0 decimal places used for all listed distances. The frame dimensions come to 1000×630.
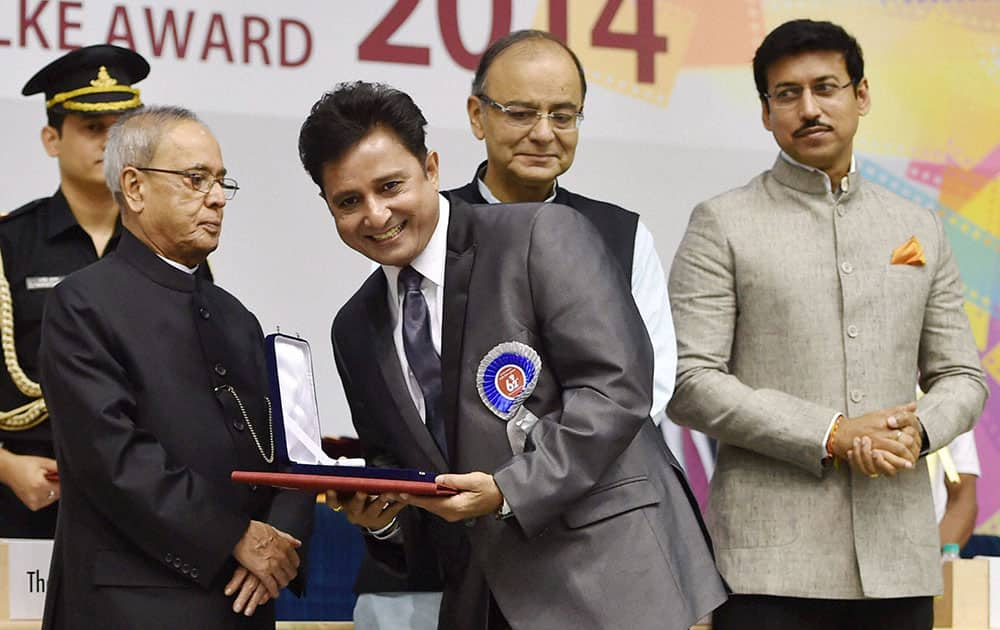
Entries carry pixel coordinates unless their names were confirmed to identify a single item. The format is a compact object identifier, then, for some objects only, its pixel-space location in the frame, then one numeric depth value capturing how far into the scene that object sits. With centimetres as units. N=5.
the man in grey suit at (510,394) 444
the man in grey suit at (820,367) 589
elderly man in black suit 499
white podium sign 631
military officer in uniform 648
